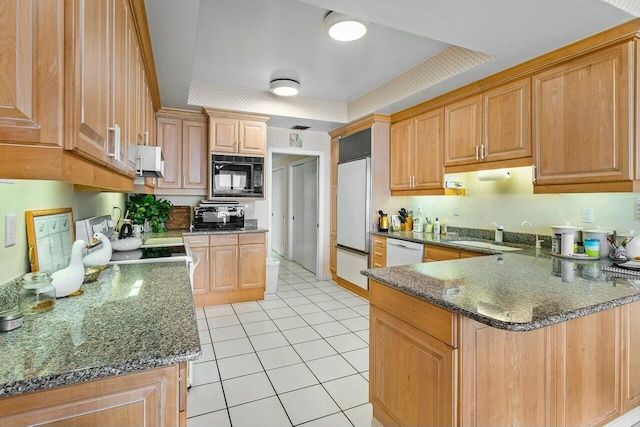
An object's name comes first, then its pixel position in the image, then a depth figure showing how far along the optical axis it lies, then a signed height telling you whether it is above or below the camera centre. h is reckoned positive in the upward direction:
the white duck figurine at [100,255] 1.65 -0.22
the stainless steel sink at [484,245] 2.74 -0.29
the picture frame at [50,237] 1.39 -0.12
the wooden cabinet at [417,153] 3.46 +0.72
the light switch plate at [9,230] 1.21 -0.06
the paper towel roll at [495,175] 2.90 +0.37
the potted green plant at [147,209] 3.45 +0.05
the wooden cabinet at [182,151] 3.86 +0.79
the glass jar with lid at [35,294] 1.14 -0.29
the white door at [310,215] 5.30 -0.02
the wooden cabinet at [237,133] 3.88 +1.02
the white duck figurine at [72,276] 1.27 -0.25
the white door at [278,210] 7.10 +0.10
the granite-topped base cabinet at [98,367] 0.74 -0.37
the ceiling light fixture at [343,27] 2.29 +1.39
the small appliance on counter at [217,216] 3.88 -0.03
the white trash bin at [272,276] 4.20 -0.83
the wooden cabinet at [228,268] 3.70 -0.65
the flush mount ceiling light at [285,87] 3.52 +1.42
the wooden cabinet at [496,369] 1.24 -0.68
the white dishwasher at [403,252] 3.30 -0.41
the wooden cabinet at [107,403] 0.74 -0.48
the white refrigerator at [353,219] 4.07 -0.07
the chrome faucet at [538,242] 2.75 -0.24
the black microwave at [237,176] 3.90 +0.47
